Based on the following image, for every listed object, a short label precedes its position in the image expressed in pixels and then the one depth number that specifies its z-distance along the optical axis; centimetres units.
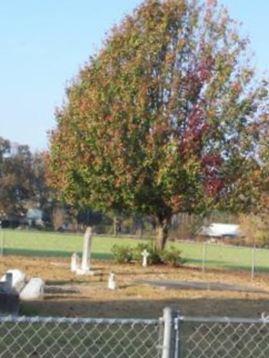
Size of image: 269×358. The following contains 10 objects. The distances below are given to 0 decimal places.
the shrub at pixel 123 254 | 2892
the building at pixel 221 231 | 9988
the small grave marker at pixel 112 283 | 1853
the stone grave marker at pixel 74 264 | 2344
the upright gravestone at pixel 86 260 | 2292
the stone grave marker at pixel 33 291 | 1485
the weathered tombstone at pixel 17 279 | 1322
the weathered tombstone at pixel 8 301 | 1218
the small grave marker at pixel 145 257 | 2775
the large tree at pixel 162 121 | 2734
